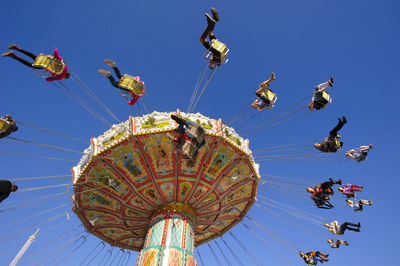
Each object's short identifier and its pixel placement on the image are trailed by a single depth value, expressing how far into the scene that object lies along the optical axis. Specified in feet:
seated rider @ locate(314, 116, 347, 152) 33.88
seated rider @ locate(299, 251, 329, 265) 40.23
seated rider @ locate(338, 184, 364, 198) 36.06
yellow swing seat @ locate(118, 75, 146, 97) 28.30
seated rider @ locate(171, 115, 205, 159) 27.86
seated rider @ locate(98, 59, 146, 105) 26.78
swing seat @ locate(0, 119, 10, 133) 26.50
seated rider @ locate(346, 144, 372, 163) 35.29
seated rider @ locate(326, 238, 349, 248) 39.98
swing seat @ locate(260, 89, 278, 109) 32.48
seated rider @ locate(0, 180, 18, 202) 23.65
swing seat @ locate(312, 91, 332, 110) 32.48
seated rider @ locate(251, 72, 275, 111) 31.02
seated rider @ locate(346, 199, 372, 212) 36.96
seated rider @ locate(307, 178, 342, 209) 35.73
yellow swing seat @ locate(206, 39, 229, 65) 28.66
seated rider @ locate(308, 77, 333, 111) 32.47
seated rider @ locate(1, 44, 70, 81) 24.97
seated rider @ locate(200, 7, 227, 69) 26.63
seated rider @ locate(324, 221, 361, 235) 37.38
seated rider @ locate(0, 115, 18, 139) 26.55
